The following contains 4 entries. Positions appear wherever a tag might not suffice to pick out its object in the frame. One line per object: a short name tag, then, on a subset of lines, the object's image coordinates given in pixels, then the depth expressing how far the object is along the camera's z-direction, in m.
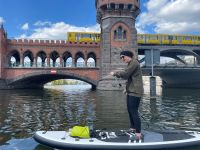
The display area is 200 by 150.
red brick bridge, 27.74
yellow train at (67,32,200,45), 30.55
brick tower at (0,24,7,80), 27.01
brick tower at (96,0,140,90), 28.12
